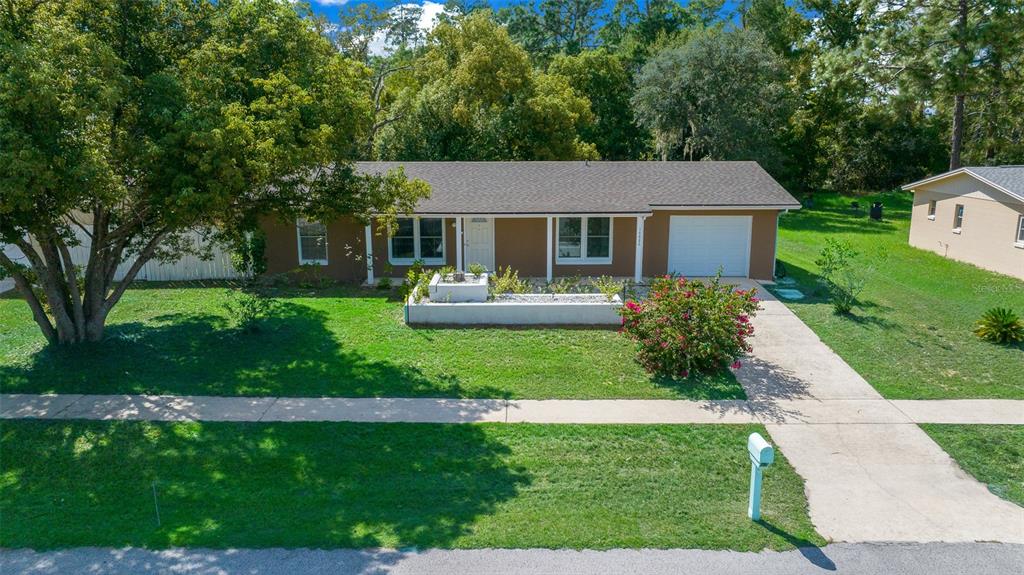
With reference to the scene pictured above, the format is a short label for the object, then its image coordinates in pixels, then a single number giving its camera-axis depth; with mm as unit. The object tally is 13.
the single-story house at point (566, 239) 19078
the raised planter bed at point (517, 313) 14742
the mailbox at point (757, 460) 7332
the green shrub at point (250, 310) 14094
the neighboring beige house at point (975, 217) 20406
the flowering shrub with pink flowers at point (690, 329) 11836
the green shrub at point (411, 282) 16781
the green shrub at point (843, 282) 15992
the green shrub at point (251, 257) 18500
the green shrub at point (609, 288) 15172
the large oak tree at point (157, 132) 9359
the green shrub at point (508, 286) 15914
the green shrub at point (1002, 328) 13969
